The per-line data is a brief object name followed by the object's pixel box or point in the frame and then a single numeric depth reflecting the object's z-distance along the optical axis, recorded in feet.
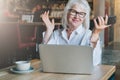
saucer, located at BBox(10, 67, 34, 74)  5.43
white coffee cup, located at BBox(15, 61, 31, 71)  5.62
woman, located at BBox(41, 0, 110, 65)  6.07
